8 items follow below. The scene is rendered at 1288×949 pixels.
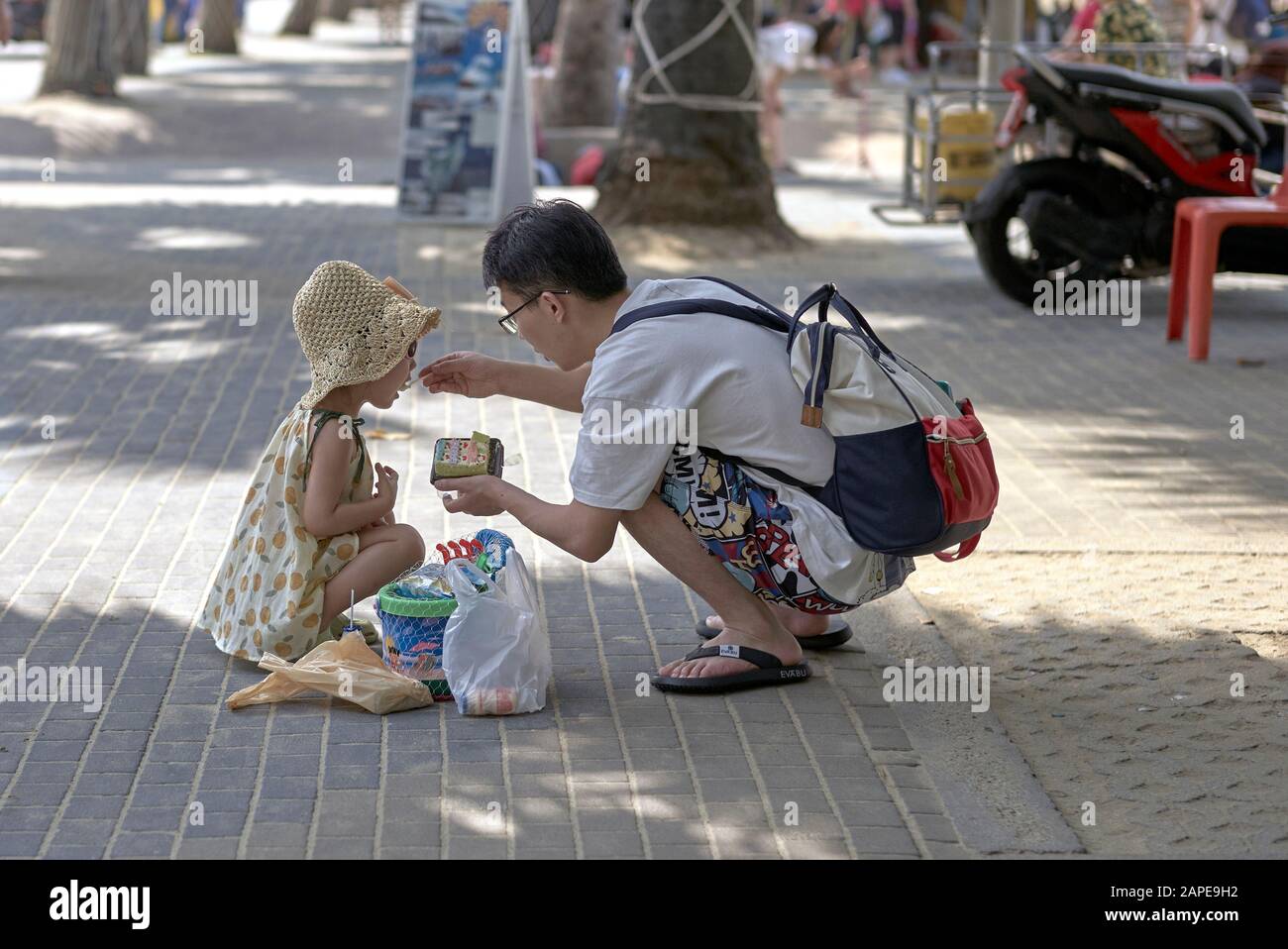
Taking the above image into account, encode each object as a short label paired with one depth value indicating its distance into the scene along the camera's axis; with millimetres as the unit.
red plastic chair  8195
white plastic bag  4082
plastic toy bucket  4141
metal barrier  10344
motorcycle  9172
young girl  4277
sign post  12500
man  3967
